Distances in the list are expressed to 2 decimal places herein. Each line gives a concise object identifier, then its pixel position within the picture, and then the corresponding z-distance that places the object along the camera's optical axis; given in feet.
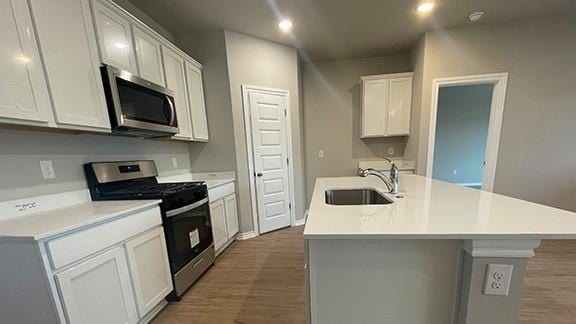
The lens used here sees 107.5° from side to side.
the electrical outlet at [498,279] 2.85
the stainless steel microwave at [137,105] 5.08
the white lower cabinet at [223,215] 7.88
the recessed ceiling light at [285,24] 8.46
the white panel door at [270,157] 9.89
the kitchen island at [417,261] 2.87
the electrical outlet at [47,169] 4.57
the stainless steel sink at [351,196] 5.88
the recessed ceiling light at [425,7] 7.60
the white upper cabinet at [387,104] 11.24
